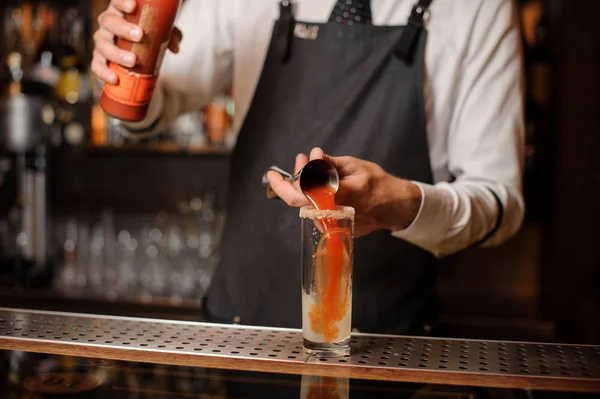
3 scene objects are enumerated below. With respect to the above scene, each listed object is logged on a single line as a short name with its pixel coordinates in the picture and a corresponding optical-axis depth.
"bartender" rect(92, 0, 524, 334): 1.52
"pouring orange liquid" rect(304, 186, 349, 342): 0.98
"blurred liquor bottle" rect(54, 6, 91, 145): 3.19
